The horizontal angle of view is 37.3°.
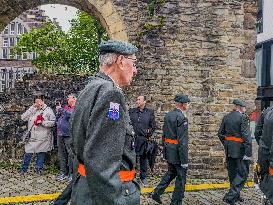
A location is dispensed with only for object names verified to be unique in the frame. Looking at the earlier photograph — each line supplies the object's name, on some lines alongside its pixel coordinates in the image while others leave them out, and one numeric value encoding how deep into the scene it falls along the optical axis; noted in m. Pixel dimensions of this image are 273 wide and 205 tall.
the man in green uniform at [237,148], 6.56
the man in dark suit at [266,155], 3.92
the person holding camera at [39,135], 8.38
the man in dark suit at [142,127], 7.68
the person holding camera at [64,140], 7.82
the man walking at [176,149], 6.08
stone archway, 8.45
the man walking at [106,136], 2.24
